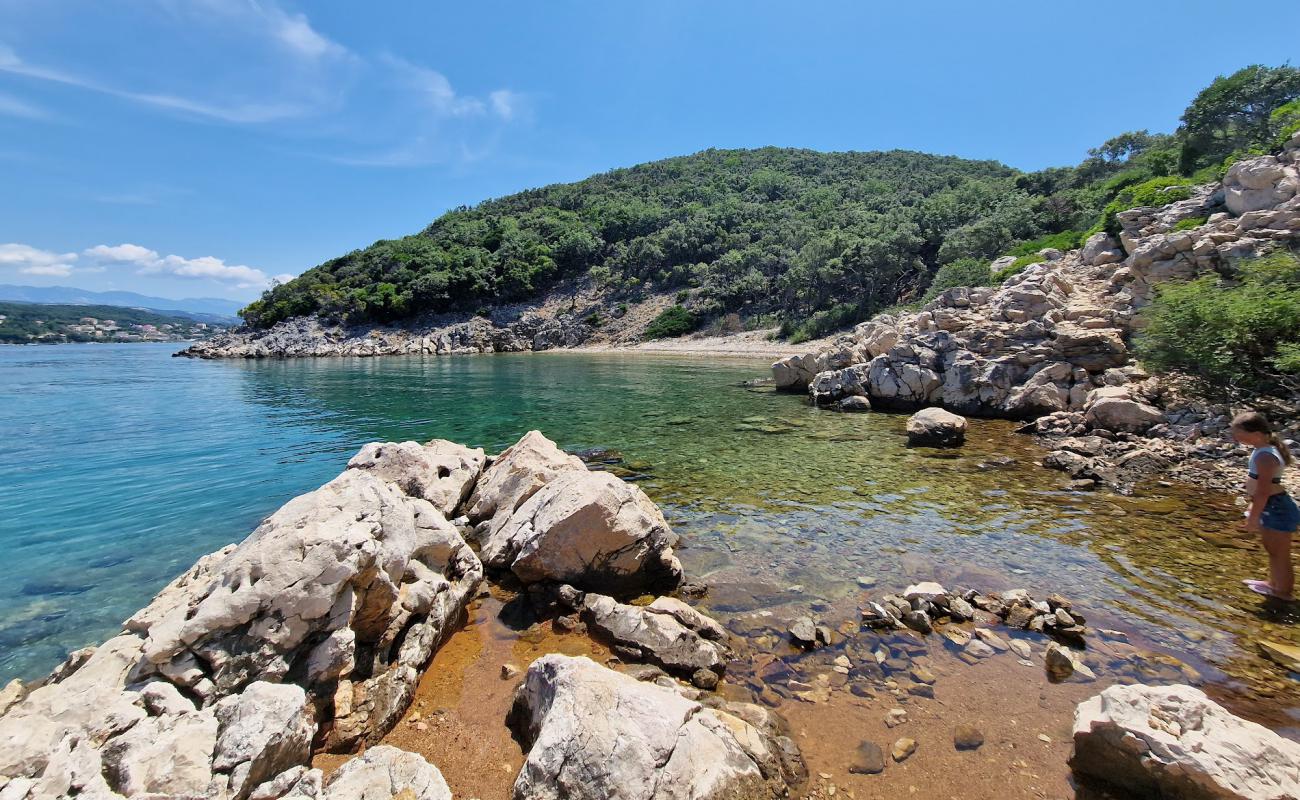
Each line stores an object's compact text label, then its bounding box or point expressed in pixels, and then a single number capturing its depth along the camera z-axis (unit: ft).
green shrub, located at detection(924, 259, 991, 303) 160.76
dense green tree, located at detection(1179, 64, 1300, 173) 146.20
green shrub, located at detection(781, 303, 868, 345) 223.71
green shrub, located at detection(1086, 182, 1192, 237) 98.73
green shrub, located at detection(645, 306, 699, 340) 280.72
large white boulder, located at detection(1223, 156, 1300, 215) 68.85
